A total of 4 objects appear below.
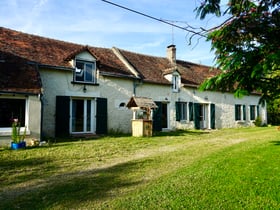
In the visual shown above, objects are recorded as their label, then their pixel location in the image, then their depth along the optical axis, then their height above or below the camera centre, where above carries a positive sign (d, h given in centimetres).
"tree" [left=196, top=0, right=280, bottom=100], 327 +111
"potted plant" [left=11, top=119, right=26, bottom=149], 936 -87
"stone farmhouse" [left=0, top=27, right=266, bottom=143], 1078 +160
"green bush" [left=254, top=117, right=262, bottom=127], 2297 -35
